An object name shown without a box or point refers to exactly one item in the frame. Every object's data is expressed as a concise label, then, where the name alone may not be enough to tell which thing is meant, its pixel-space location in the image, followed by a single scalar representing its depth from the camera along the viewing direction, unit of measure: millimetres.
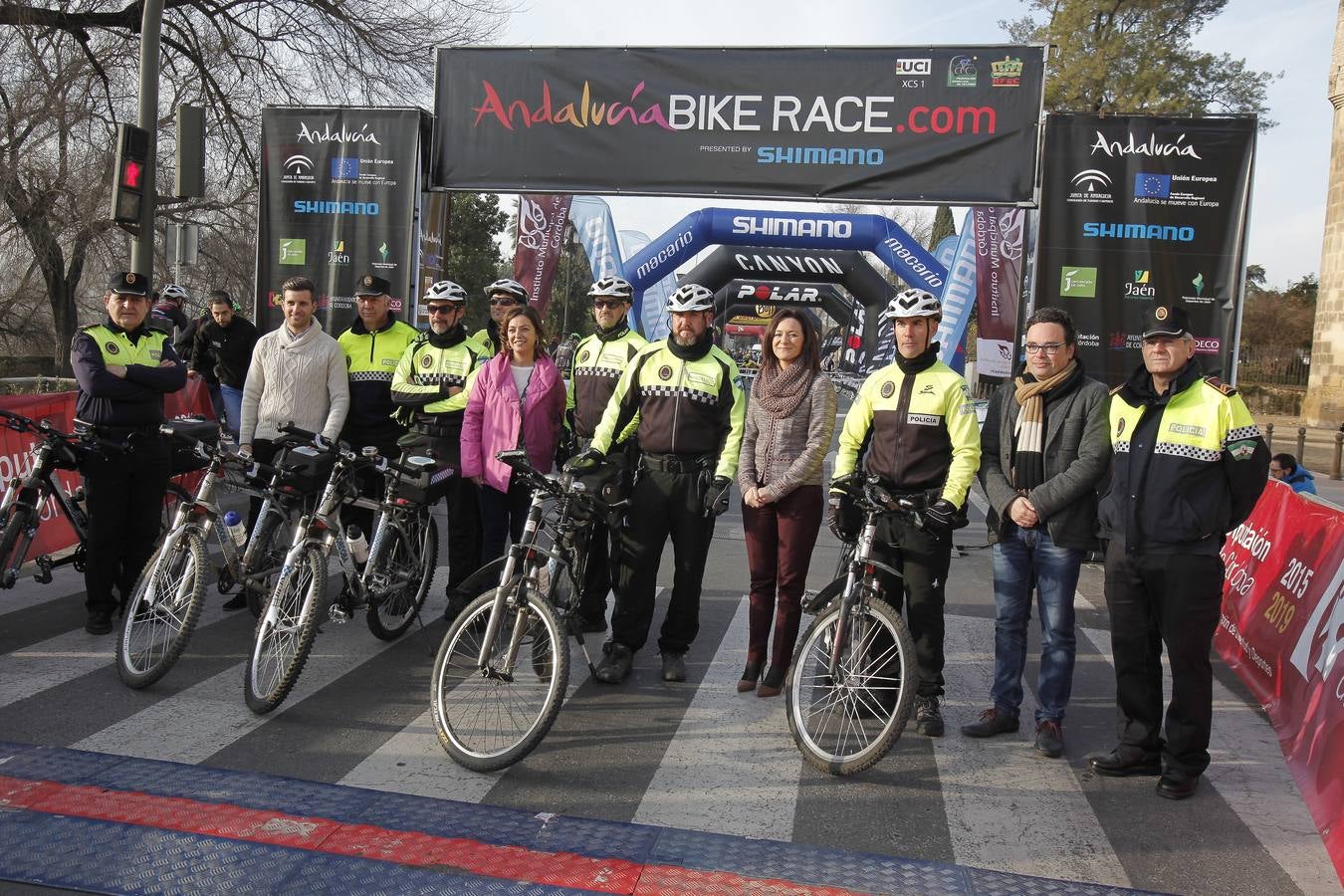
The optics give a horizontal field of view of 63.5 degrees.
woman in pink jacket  6438
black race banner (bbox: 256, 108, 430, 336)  10703
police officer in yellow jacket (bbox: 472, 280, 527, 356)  6621
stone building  30578
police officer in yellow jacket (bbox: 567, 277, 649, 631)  6645
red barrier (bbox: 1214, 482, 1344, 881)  4637
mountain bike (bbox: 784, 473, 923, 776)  4602
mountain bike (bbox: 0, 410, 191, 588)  6090
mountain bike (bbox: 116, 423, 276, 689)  5238
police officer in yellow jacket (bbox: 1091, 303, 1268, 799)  4527
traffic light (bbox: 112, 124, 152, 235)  9766
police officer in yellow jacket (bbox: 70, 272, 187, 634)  6180
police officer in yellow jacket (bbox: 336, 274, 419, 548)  7121
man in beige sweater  6719
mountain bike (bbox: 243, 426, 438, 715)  4980
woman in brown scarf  5520
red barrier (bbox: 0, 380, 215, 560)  7379
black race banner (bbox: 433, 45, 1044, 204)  9391
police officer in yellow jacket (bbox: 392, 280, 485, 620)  6871
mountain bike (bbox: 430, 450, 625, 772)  4492
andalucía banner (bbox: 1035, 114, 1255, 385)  9406
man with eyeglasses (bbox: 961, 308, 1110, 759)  4926
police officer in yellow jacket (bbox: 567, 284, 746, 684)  5773
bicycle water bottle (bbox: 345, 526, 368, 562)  5859
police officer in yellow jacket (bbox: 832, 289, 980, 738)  5129
